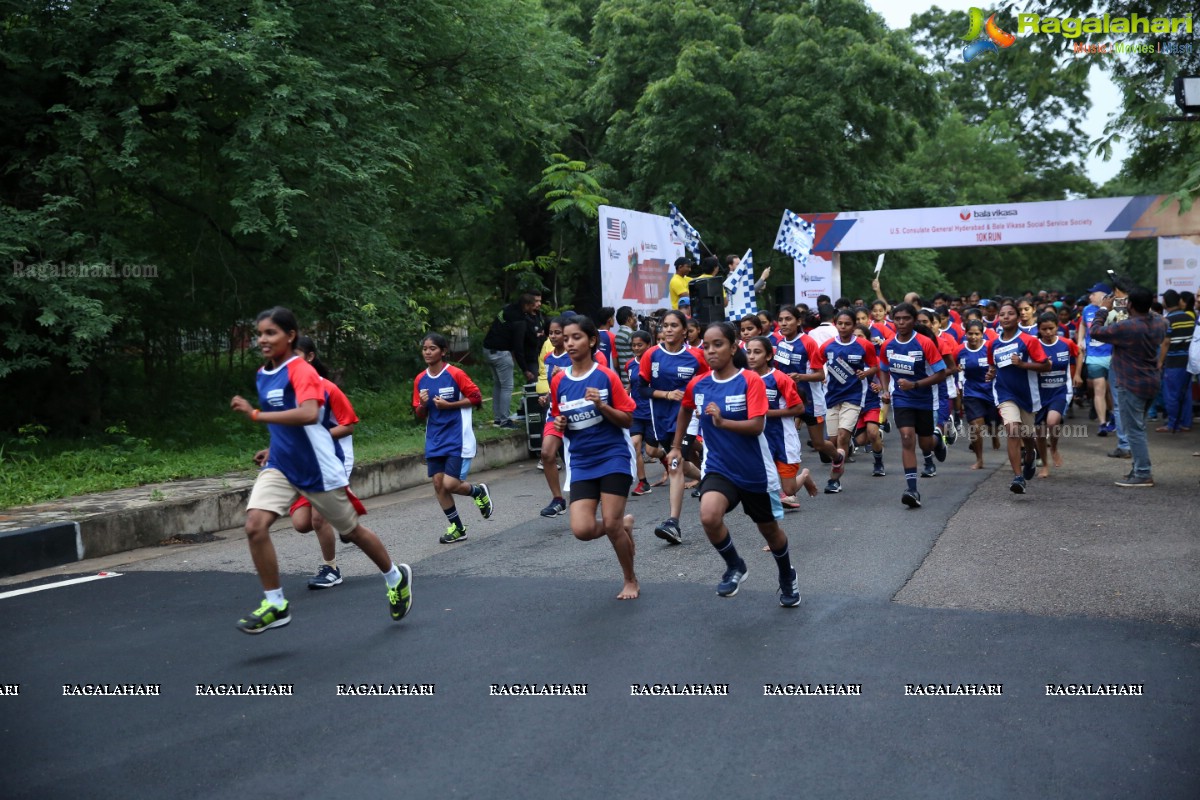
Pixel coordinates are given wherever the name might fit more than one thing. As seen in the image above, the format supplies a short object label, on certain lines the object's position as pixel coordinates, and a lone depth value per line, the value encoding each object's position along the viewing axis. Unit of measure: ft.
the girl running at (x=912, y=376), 36.83
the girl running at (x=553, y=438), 33.24
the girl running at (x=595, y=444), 23.88
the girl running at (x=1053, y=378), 40.45
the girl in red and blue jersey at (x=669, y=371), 33.30
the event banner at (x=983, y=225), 87.66
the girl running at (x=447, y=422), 32.50
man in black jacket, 55.47
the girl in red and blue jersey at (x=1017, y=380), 39.52
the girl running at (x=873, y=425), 42.04
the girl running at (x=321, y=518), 25.71
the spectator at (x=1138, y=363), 38.22
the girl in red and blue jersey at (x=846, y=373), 41.09
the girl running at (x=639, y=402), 38.18
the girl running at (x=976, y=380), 41.57
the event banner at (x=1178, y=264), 86.89
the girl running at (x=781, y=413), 27.68
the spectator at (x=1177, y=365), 53.06
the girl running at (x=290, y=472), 21.07
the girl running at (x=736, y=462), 22.81
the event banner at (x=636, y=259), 59.88
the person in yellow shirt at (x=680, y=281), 58.59
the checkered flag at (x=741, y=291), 61.21
